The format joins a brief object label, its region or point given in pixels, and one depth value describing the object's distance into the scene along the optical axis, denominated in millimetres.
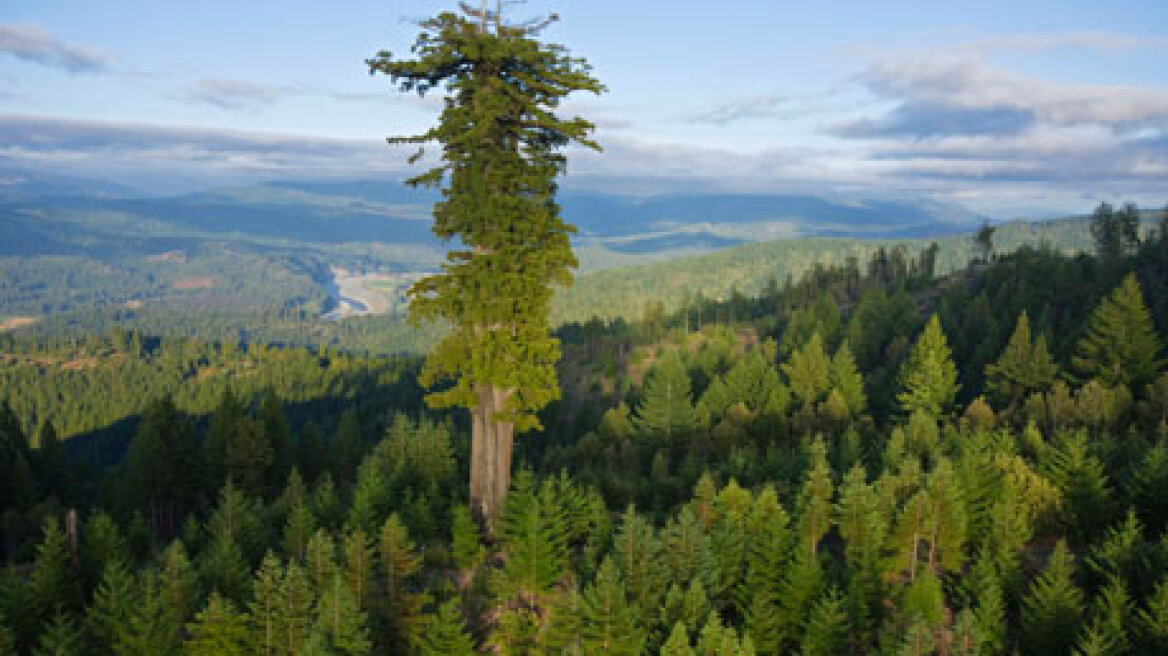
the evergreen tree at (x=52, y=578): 24844
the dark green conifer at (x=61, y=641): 20953
